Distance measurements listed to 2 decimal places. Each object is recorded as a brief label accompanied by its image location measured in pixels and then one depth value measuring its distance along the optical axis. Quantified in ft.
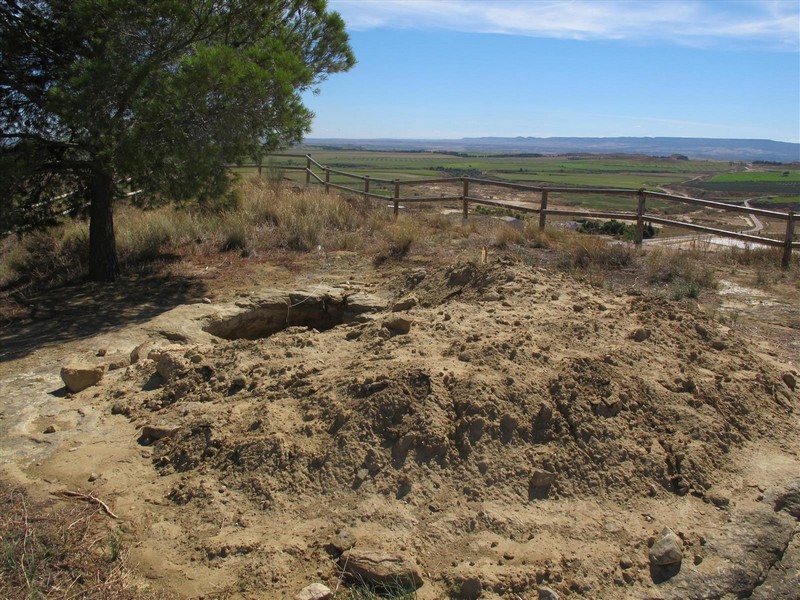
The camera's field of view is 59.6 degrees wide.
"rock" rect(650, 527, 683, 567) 13.04
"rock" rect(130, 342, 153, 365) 21.54
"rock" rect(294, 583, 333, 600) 12.08
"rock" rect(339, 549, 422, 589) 12.48
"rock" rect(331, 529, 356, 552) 13.30
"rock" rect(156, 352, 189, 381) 19.49
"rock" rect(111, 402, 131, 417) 18.46
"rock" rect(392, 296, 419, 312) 23.31
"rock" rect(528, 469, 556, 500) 14.82
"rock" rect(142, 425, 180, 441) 16.96
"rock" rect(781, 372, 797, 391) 19.22
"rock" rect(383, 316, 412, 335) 20.38
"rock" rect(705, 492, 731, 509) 14.57
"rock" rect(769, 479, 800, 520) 14.55
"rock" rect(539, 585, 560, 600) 12.28
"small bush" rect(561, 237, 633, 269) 35.04
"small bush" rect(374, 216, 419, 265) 35.86
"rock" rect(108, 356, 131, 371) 21.29
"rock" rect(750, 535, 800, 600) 12.92
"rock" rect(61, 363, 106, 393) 19.85
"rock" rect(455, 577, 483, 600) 12.41
